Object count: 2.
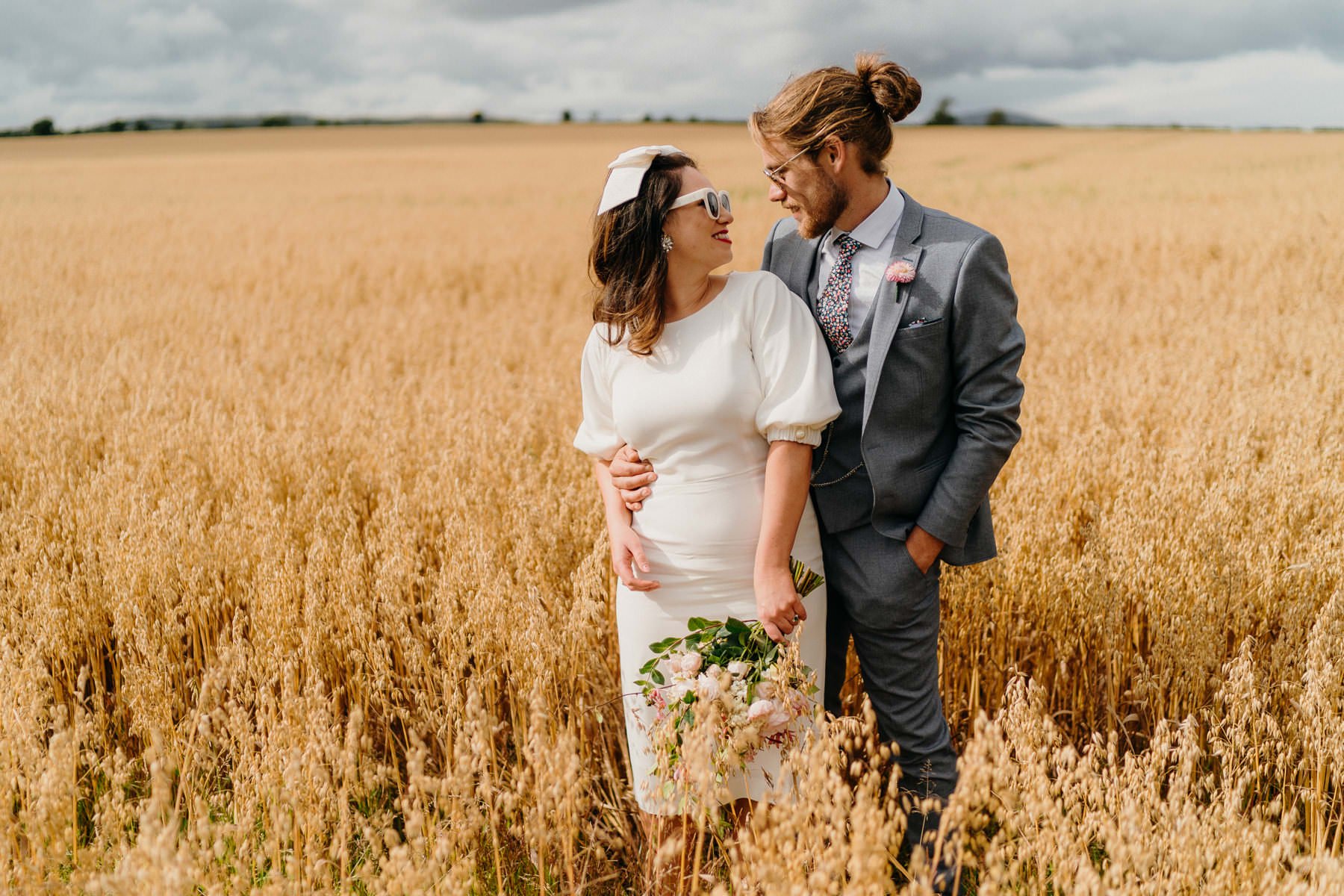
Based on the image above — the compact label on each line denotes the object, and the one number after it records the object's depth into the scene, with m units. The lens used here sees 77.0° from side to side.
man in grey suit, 2.04
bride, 1.99
